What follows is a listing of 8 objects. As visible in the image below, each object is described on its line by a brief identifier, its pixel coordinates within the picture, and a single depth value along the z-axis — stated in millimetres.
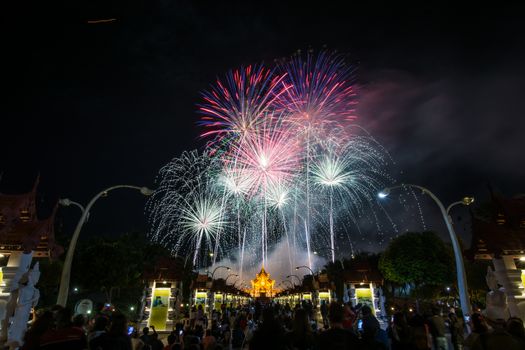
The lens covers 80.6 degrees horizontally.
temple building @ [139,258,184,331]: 25312
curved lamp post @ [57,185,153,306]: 15539
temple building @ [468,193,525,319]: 19203
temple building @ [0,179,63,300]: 17609
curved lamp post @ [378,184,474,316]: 16198
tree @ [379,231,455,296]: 47031
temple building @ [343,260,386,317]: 31766
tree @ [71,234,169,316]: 42500
